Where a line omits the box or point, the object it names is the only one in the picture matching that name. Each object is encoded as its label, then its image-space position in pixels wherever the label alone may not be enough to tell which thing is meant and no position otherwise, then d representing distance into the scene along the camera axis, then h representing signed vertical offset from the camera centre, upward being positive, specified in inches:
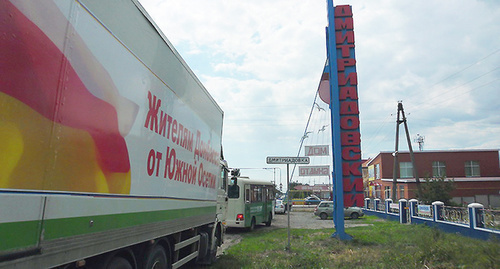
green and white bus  609.0 -25.9
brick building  1525.6 +118.7
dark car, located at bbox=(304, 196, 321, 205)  1958.8 -45.3
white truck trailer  81.4 +17.3
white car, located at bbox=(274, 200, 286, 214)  1328.7 -61.0
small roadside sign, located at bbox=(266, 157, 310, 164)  397.7 +38.4
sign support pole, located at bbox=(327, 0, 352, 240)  498.0 +94.3
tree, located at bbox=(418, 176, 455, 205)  1012.5 +18.2
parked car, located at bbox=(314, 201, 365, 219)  1029.8 -54.2
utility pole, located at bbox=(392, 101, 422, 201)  1198.8 +211.1
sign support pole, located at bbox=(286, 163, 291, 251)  388.2 +15.5
